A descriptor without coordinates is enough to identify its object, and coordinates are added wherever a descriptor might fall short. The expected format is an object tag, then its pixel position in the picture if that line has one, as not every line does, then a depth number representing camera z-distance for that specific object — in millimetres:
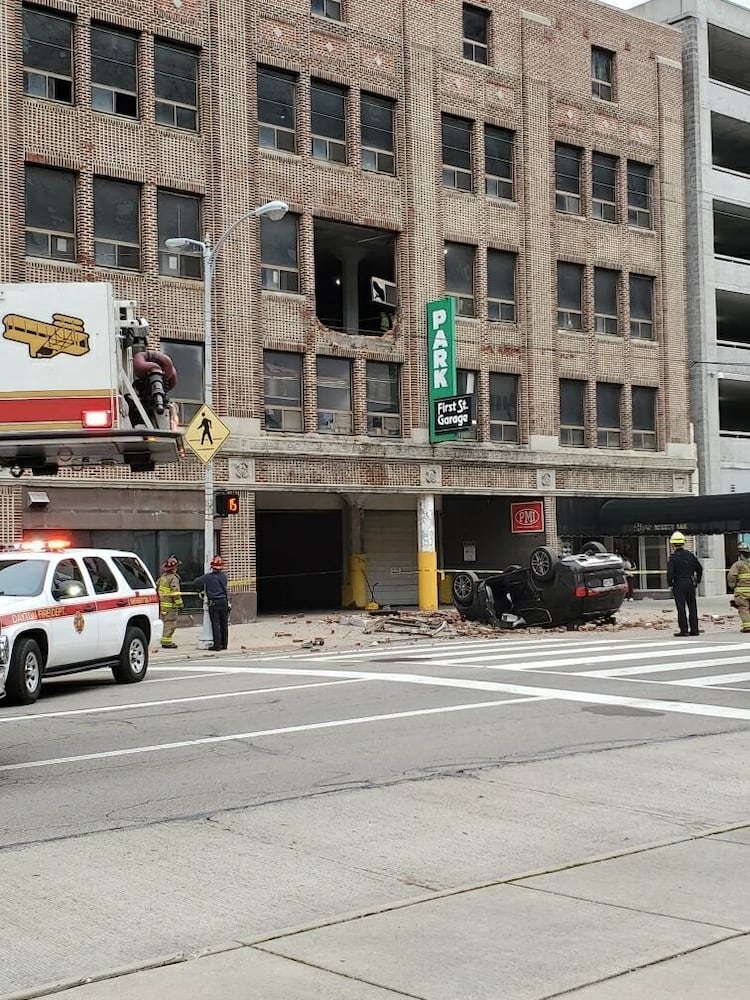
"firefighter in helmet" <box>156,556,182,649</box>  23984
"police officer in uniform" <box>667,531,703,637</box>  22531
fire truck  12516
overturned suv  25016
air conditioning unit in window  35469
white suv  14141
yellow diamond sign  23953
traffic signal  24625
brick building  30094
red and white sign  39406
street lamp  24422
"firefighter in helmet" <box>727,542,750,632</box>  23344
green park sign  35312
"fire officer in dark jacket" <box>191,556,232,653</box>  23469
